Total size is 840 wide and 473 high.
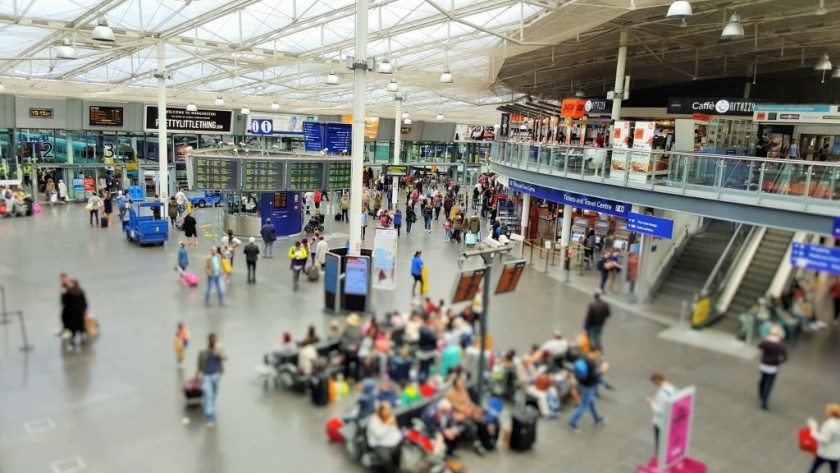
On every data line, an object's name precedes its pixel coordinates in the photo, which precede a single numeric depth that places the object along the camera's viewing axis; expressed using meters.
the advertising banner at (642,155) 15.29
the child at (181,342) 8.92
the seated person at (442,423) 8.19
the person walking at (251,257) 15.02
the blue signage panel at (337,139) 25.70
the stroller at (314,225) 24.56
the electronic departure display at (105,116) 32.47
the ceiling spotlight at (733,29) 13.59
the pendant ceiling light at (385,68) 19.20
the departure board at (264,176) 21.72
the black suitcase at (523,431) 8.40
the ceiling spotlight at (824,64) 18.39
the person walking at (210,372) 8.31
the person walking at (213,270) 12.20
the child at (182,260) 12.79
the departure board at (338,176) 23.66
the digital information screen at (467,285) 9.66
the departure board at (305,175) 22.69
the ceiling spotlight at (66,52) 15.61
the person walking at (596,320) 10.58
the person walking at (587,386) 9.12
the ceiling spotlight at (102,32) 13.29
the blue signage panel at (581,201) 16.45
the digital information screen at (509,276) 10.52
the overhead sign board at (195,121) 31.83
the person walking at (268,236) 18.56
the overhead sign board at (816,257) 9.46
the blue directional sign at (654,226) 12.73
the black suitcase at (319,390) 9.01
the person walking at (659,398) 8.18
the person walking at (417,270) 15.21
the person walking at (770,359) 9.56
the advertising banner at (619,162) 15.82
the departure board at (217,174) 21.20
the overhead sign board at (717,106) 20.16
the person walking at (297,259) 15.15
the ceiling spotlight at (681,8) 11.78
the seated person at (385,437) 7.49
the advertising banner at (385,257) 15.56
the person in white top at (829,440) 7.63
